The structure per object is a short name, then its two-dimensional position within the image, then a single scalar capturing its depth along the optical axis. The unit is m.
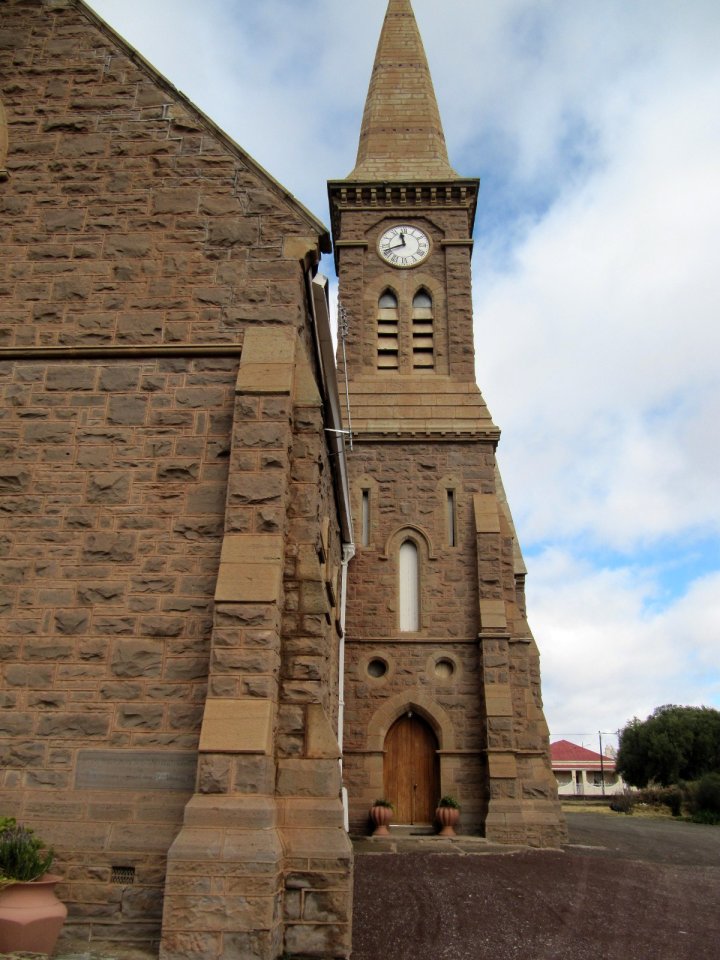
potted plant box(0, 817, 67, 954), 5.57
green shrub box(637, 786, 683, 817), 33.34
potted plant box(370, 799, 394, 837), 16.94
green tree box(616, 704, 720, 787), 46.19
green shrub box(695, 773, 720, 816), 29.41
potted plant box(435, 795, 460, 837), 16.66
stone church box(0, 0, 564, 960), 6.39
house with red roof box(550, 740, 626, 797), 72.44
